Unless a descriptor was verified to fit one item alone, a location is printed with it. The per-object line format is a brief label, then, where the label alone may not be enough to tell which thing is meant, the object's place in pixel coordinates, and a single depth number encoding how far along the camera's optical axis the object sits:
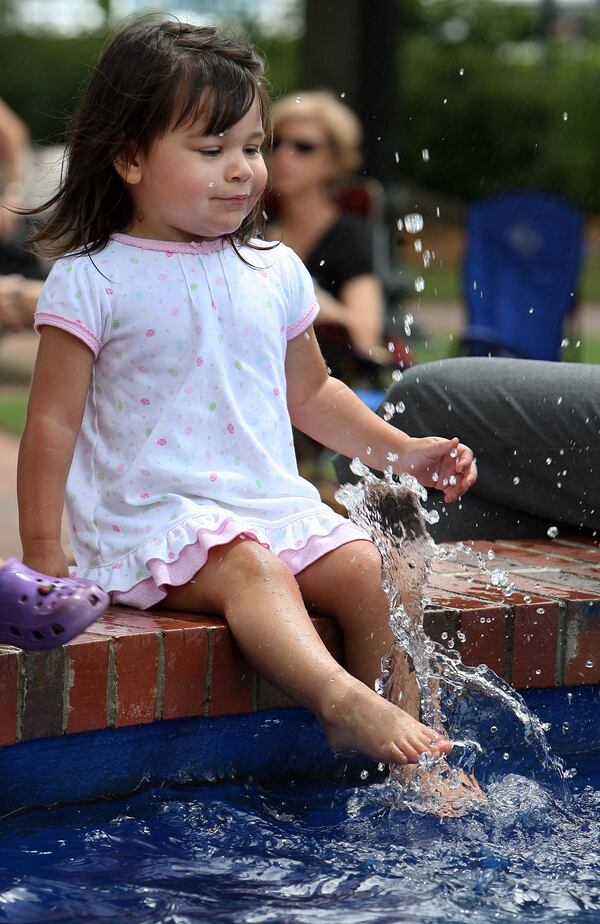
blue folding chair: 14.42
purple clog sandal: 4.40
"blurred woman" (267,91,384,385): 11.97
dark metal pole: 18.94
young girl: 5.05
